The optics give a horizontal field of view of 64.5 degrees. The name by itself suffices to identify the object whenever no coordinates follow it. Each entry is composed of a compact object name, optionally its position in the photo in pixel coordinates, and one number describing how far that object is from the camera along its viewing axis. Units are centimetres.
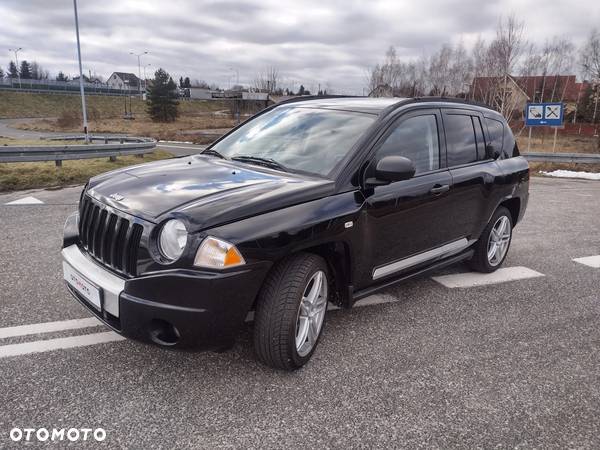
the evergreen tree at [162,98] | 5991
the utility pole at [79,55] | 2286
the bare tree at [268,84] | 8956
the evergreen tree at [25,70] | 12898
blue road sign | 1764
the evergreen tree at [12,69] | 13650
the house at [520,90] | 3962
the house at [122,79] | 12842
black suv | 257
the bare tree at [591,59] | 5003
